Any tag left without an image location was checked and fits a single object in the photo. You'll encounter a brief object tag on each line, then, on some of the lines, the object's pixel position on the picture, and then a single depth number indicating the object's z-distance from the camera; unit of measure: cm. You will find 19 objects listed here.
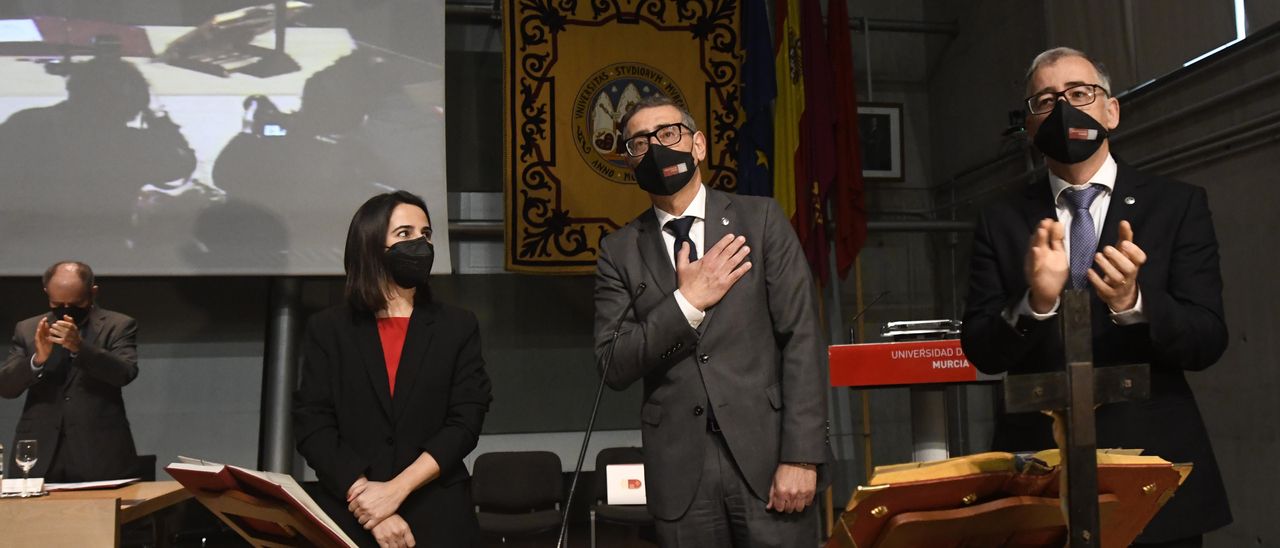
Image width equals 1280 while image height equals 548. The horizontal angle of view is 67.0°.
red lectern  336
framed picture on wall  743
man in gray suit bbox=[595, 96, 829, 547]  204
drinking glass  297
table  261
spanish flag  609
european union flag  615
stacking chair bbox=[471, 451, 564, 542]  505
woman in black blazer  226
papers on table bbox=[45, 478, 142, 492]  307
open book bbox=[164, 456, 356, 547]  178
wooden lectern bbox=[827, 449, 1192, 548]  126
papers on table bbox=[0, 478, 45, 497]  286
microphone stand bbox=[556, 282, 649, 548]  208
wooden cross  120
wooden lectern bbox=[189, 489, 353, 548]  184
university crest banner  605
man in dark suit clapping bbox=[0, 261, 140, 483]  413
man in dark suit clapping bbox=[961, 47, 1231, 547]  153
